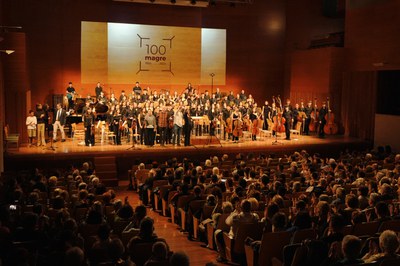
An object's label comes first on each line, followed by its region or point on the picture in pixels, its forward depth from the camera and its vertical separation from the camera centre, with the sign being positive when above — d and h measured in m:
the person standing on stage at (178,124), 16.03 -0.59
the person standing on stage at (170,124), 16.20 -0.59
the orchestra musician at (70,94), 19.41 +0.42
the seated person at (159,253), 4.70 -1.44
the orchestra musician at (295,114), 19.20 -0.19
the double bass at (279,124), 17.84 -0.56
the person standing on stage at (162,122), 16.06 -0.53
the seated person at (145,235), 5.57 -1.51
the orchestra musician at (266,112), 18.53 -0.13
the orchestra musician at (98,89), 20.54 +0.68
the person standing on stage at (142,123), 16.14 -0.58
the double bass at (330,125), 19.42 -0.61
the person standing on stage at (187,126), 16.20 -0.65
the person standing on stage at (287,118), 17.67 -0.33
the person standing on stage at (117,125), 15.92 -0.66
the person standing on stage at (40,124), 15.62 -0.67
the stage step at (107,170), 14.16 -1.96
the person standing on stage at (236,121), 16.88 -0.46
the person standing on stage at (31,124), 15.20 -0.66
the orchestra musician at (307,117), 19.41 -0.32
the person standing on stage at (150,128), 15.78 -0.73
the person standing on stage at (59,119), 15.84 -0.50
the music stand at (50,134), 14.92 -1.12
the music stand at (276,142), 16.85 -1.19
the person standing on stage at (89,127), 15.09 -0.72
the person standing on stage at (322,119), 19.00 -0.37
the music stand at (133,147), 15.46 -1.34
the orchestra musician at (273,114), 18.24 -0.20
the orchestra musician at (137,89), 20.70 +0.73
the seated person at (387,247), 4.82 -1.36
